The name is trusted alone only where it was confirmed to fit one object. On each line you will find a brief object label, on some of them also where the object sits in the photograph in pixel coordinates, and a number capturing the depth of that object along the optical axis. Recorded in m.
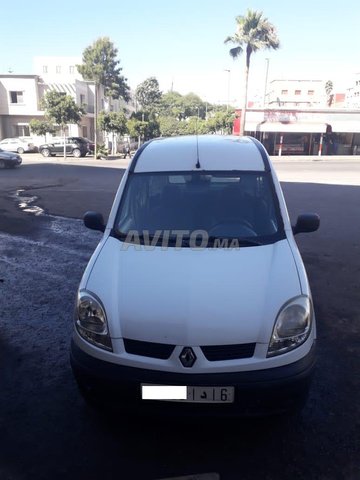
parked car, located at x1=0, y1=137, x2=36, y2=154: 37.59
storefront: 39.34
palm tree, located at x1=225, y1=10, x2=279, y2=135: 37.62
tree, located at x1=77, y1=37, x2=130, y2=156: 54.38
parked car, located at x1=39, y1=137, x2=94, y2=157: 34.75
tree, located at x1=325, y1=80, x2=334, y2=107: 71.81
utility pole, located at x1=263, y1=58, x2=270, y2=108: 57.95
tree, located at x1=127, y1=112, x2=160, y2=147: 37.25
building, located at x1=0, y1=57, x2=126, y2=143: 41.75
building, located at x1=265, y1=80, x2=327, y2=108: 73.83
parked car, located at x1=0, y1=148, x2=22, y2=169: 24.11
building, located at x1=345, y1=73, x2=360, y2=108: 62.86
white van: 2.51
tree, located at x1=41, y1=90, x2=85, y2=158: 33.31
